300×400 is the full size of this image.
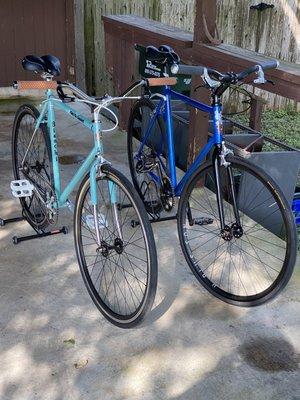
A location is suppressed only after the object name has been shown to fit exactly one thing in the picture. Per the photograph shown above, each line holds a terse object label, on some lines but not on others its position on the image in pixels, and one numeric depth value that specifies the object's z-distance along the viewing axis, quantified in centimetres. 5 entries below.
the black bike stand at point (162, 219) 365
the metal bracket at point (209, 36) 387
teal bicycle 252
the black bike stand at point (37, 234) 333
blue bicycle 266
